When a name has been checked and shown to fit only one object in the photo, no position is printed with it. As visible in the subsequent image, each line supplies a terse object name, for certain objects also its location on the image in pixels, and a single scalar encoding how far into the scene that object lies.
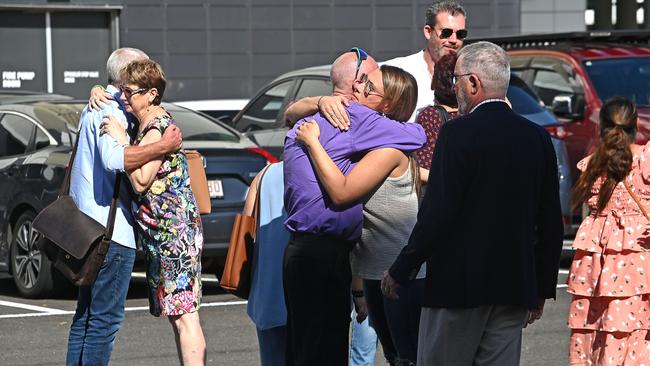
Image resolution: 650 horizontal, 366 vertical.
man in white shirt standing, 13.48
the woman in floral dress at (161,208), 12.78
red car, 25.28
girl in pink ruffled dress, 14.30
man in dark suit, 9.66
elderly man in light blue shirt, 12.91
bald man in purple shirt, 10.90
